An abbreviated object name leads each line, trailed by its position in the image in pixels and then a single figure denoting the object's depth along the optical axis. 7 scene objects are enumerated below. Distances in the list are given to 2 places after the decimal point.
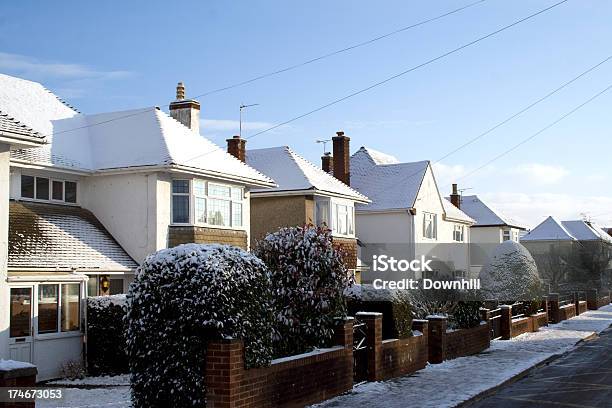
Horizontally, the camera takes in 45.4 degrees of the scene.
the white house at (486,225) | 56.42
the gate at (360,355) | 15.14
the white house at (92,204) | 17.69
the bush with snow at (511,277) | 29.86
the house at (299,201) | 29.84
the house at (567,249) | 62.03
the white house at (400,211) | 38.75
